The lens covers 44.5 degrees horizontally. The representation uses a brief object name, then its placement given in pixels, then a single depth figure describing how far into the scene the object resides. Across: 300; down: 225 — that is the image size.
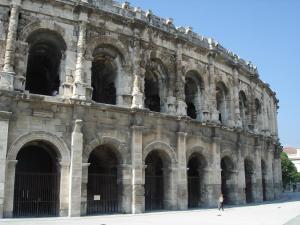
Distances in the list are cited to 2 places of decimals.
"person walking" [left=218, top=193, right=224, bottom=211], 16.72
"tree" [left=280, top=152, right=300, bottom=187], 49.09
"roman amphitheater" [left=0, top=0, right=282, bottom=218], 13.91
